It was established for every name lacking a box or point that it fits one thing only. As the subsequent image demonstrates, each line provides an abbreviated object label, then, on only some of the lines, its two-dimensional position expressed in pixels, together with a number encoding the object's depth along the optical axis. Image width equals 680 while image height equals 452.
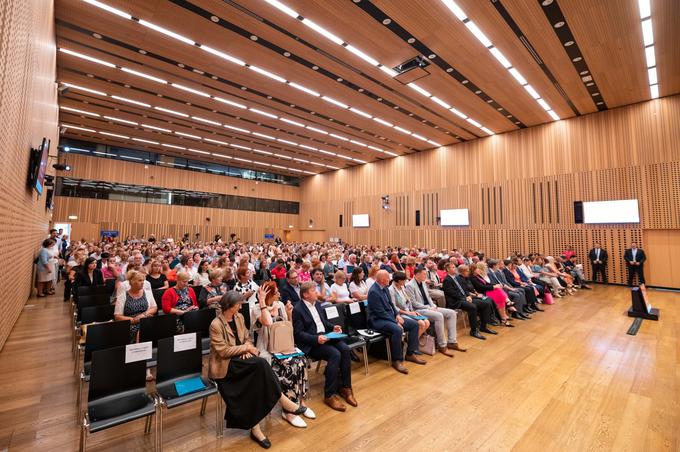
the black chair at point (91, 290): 4.93
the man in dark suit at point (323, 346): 3.17
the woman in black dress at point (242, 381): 2.56
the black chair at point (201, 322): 3.41
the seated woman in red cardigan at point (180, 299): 4.06
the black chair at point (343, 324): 3.78
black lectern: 6.32
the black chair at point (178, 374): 2.42
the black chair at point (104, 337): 2.85
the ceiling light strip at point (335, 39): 6.44
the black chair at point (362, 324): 4.13
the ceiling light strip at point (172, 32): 6.93
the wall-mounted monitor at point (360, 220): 19.63
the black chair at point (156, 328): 3.22
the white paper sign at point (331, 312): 3.86
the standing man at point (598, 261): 10.82
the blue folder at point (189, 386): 2.48
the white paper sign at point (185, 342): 2.78
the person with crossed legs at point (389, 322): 4.07
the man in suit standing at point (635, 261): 9.91
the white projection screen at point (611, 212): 10.55
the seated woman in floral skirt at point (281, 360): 2.98
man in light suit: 4.63
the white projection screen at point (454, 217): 14.88
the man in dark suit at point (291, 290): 4.47
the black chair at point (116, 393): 2.12
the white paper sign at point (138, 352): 2.50
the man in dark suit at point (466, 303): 5.45
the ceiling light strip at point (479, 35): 6.36
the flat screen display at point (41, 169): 5.55
